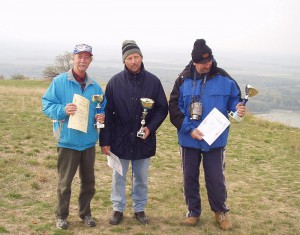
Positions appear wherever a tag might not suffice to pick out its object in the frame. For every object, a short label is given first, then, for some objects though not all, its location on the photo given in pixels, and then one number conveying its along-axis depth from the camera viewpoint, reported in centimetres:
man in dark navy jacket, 421
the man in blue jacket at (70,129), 394
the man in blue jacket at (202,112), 424
